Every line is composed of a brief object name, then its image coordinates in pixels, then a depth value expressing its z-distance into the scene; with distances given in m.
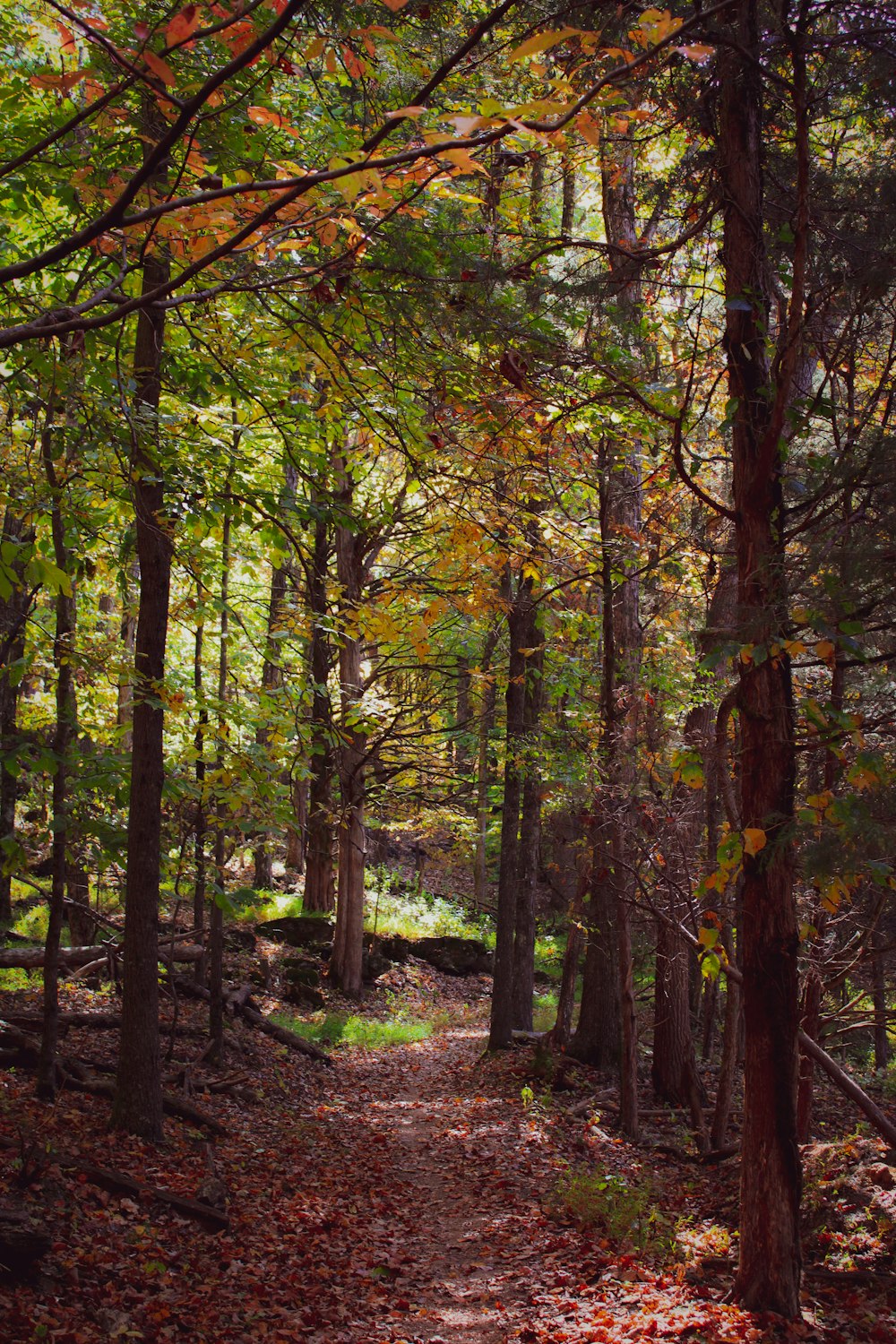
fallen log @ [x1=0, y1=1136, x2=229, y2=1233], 5.47
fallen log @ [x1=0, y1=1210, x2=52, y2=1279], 4.15
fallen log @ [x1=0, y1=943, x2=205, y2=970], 8.70
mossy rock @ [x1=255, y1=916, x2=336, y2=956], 16.38
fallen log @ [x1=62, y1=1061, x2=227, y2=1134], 7.42
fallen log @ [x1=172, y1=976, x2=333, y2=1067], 11.25
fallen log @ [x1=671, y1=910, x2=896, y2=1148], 5.44
